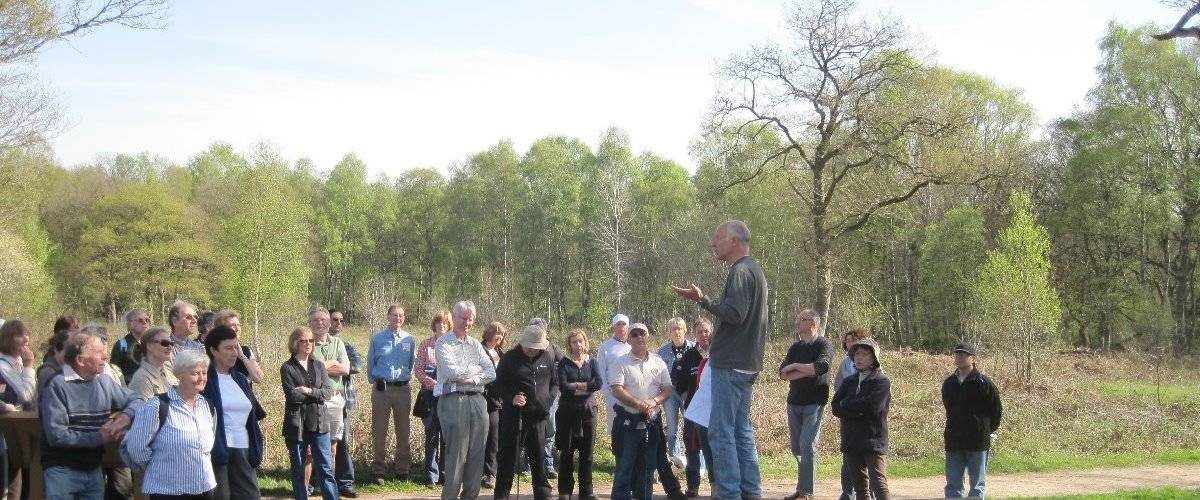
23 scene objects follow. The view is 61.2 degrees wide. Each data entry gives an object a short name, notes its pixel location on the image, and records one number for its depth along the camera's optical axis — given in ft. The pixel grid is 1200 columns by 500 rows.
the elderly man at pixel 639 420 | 31.63
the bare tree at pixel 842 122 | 86.02
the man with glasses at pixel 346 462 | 33.99
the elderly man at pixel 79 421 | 21.34
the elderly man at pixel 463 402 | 30.32
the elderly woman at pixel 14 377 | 25.85
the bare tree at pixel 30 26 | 56.18
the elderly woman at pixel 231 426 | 21.38
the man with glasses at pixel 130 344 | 30.63
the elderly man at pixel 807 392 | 32.01
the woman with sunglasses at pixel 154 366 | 24.61
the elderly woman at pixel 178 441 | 20.12
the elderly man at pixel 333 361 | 32.24
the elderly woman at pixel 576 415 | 32.14
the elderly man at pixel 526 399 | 31.35
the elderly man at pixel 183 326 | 28.60
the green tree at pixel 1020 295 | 79.25
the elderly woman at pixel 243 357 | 24.22
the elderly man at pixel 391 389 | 36.70
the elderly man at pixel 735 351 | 23.24
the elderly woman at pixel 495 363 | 32.71
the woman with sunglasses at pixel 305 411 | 29.81
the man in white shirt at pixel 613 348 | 34.91
